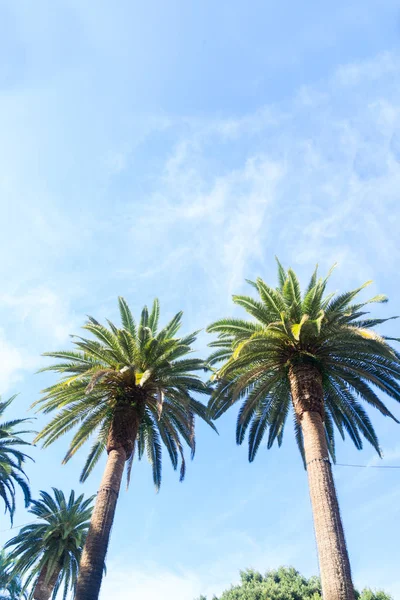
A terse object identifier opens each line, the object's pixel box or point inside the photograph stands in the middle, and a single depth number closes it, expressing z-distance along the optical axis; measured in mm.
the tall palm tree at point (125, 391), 17250
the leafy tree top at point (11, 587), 33050
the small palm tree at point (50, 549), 25703
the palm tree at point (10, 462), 25422
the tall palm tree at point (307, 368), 15078
